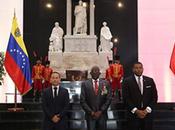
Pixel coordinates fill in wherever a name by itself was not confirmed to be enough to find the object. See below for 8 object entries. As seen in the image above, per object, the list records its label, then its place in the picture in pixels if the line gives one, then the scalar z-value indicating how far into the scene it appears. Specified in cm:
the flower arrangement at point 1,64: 1044
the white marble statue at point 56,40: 1268
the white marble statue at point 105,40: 1280
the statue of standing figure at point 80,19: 1270
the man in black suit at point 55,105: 604
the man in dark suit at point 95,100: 630
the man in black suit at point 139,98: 593
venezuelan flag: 859
